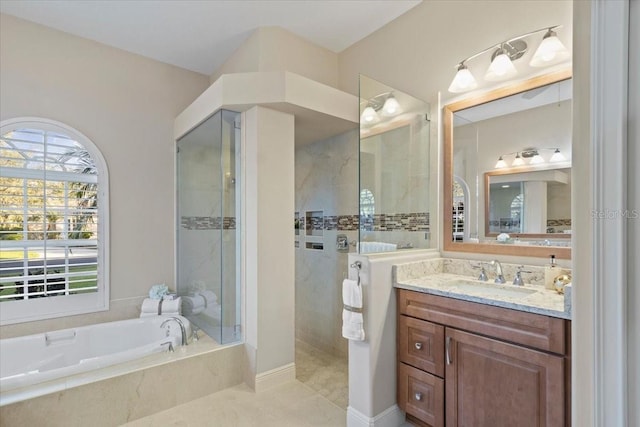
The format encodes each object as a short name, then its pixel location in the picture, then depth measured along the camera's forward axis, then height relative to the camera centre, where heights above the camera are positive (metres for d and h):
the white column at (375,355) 1.88 -0.85
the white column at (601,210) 1.05 +0.01
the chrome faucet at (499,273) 1.94 -0.37
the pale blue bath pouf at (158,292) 3.10 -0.77
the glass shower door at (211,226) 2.65 -0.12
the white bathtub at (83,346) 2.18 -1.03
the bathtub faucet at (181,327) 2.57 -0.93
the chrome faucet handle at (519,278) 1.86 -0.39
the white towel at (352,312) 1.86 -0.59
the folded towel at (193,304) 2.98 -0.87
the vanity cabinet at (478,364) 1.37 -0.75
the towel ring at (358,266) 1.92 -0.32
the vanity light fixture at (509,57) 1.79 +0.92
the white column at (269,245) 2.47 -0.26
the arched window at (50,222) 2.62 -0.08
